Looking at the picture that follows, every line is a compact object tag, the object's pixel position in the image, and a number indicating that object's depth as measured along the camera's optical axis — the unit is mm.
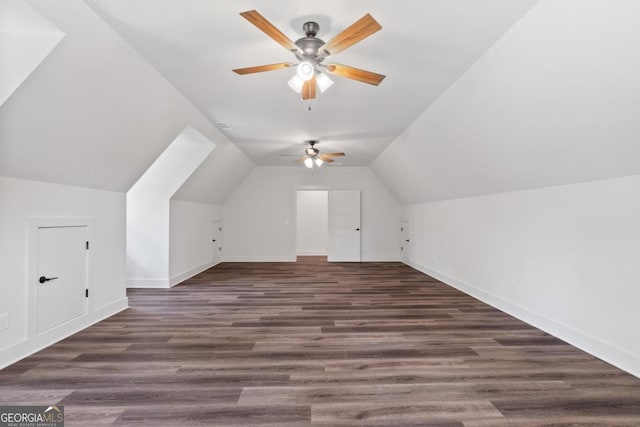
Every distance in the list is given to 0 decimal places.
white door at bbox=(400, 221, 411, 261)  7955
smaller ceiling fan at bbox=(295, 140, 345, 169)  5793
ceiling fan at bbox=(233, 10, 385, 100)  1904
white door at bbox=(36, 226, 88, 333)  2877
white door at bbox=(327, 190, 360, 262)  8477
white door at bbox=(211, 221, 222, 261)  7712
